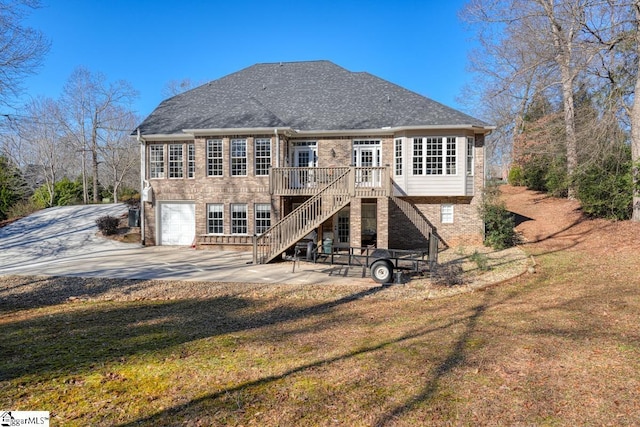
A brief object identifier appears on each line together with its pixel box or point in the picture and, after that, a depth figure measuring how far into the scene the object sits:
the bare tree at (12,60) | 12.34
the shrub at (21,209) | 25.41
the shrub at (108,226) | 20.53
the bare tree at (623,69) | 14.45
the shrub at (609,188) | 15.95
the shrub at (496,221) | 16.12
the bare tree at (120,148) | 39.34
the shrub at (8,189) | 25.30
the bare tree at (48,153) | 38.62
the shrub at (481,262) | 11.80
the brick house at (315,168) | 16.33
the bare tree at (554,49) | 15.29
